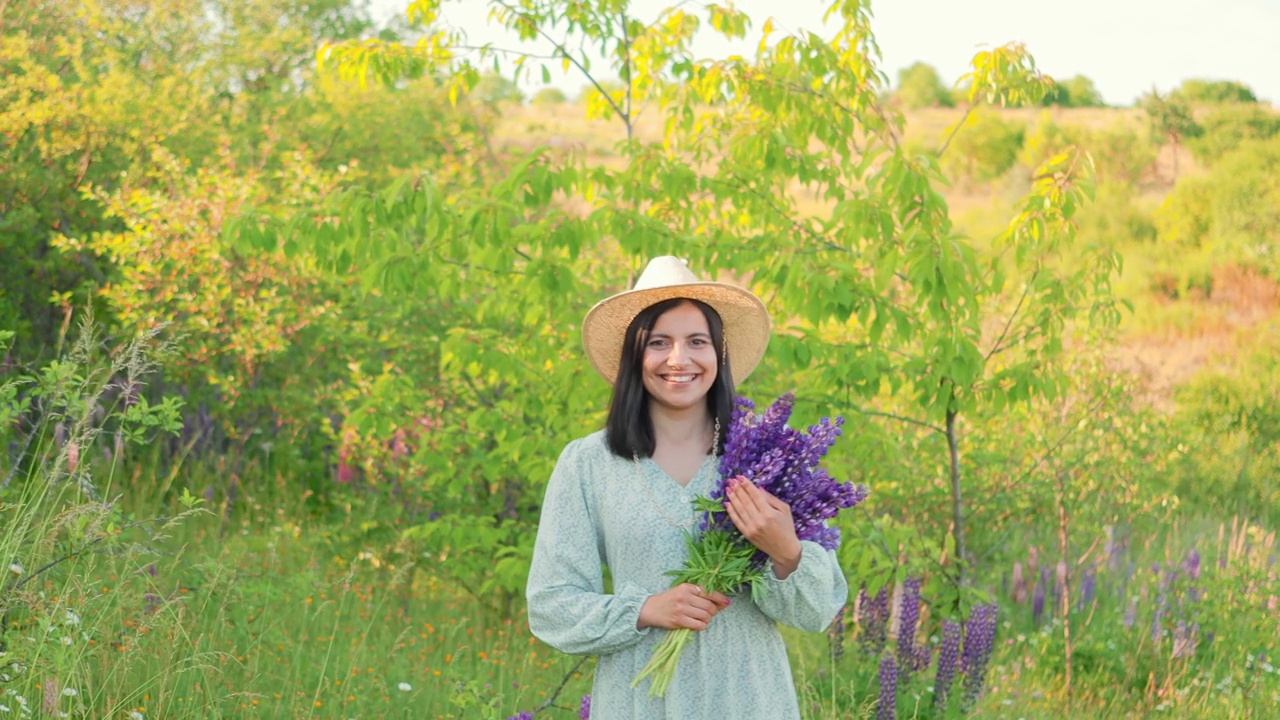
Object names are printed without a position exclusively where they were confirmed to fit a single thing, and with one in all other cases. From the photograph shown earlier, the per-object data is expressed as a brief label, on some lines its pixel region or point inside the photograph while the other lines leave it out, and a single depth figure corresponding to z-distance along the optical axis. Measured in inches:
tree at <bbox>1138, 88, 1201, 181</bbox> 1278.3
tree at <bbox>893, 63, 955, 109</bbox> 2016.5
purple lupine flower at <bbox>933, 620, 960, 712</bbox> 160.9
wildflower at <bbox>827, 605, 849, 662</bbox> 175.0
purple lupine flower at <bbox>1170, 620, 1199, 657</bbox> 208.3
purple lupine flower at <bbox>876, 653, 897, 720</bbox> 151.2
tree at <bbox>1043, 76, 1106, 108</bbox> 1872.5
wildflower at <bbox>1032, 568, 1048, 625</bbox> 244.1
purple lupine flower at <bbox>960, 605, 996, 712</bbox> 167.3
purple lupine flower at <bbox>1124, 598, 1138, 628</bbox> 223.8
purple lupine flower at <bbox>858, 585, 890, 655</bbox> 176.9
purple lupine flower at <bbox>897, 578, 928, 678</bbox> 168.6
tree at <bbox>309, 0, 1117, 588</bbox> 160.2
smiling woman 89.1
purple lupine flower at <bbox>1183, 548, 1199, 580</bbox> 245.2
